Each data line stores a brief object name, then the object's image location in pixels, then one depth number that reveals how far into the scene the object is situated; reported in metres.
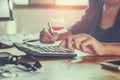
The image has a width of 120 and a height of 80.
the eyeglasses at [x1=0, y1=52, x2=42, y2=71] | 0.87
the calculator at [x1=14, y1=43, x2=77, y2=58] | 1.08
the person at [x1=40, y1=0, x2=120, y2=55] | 1.12
